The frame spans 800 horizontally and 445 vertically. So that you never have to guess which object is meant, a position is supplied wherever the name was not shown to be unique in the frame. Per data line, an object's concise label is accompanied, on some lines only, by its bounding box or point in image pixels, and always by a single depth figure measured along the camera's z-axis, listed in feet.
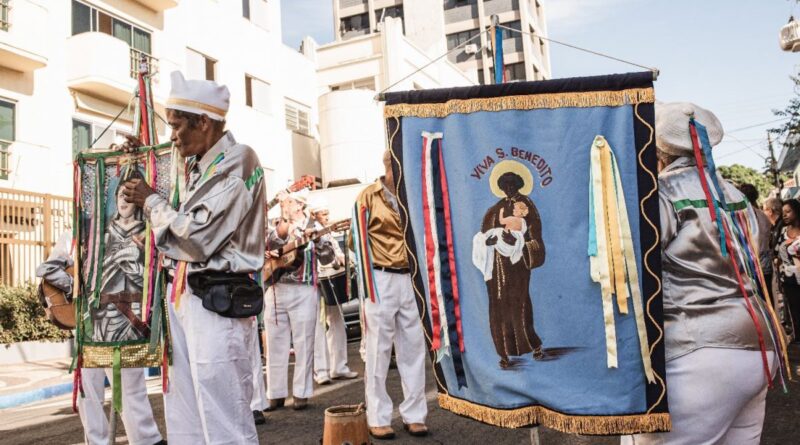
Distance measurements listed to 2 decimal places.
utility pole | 98.80
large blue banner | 8.66
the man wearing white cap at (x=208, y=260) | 10.49
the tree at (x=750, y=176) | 165.78
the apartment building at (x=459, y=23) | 148.46
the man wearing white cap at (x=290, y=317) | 22.08
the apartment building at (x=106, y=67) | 50.42
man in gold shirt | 17.89
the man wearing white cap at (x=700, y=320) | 7.93
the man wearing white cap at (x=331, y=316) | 27.43
